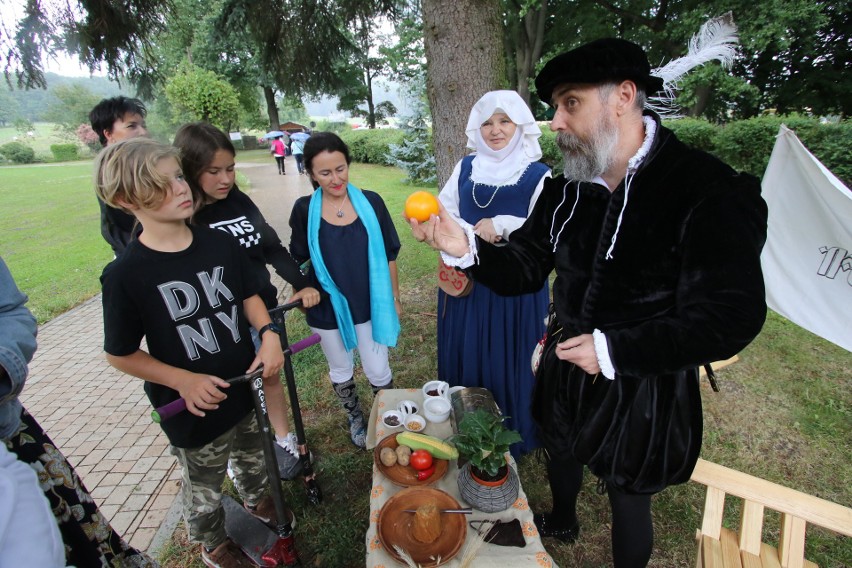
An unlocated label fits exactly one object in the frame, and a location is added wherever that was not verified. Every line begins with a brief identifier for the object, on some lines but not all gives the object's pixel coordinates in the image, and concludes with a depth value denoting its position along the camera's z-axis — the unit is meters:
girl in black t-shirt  2.20
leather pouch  1.49
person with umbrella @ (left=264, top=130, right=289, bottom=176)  18.03
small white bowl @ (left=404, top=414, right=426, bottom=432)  2.02
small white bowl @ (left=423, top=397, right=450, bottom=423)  2.07
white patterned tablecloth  1.44
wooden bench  1.58
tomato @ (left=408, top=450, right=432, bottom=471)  1.75
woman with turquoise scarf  2.53
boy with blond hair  1.55
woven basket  1.57
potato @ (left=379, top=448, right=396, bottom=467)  1.79
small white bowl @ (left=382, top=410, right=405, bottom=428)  2.12
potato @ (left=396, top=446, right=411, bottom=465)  1.77
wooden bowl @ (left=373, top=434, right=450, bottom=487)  1.71
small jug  2.25
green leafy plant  1.59
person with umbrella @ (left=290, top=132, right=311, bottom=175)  17.63
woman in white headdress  2.42
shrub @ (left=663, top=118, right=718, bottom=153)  7.47
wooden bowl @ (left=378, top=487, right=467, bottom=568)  1.43
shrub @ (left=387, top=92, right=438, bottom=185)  13.13
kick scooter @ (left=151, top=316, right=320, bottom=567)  1.75
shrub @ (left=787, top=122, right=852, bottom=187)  5.52
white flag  2.82
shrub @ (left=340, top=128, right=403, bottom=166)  19.52
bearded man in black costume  1.24
